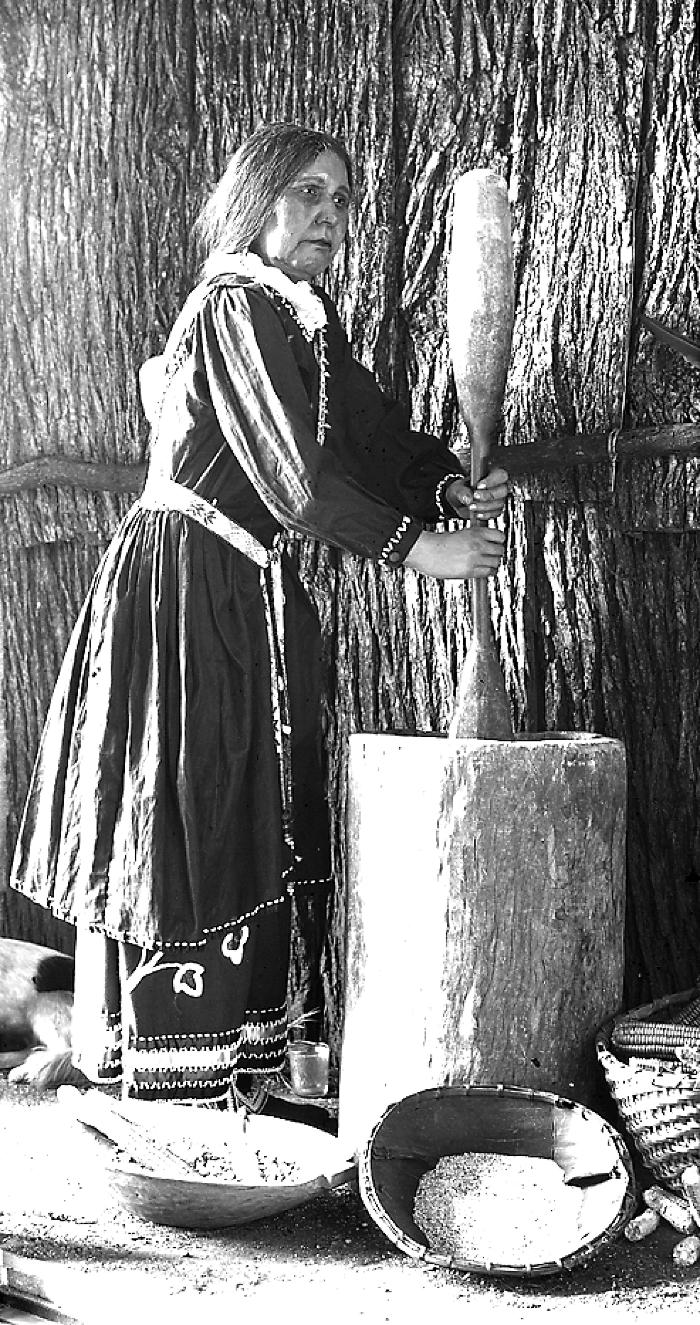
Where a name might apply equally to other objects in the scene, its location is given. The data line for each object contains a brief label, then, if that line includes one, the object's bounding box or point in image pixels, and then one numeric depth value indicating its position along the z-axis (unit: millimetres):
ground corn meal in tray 1965
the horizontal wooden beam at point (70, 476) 3207
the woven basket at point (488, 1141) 2033
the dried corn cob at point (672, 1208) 2092
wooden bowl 2041
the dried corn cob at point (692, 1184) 2076
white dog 3125
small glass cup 2879
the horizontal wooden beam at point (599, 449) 2648
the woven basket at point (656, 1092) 2061
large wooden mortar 2191
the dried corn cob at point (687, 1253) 2004
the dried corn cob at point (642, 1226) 2084
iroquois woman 2373
